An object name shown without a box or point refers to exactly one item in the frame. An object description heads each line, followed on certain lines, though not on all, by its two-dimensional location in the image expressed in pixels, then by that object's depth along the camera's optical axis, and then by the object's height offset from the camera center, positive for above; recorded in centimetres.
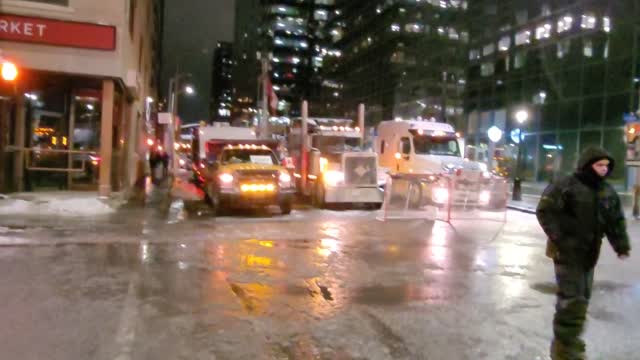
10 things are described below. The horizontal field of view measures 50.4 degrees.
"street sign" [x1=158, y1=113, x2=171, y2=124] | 3722 +184
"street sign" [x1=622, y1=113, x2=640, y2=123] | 2137 +173
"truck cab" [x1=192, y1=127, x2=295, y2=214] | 1791 -64
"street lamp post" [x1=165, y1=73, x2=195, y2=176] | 3934 +134
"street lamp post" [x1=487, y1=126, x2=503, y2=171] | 3173 +135
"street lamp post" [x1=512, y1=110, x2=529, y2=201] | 2641 -90
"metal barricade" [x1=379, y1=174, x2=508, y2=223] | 1798 -86
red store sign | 1803 +311
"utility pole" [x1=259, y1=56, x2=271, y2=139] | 2812 +213
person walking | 558 -50
